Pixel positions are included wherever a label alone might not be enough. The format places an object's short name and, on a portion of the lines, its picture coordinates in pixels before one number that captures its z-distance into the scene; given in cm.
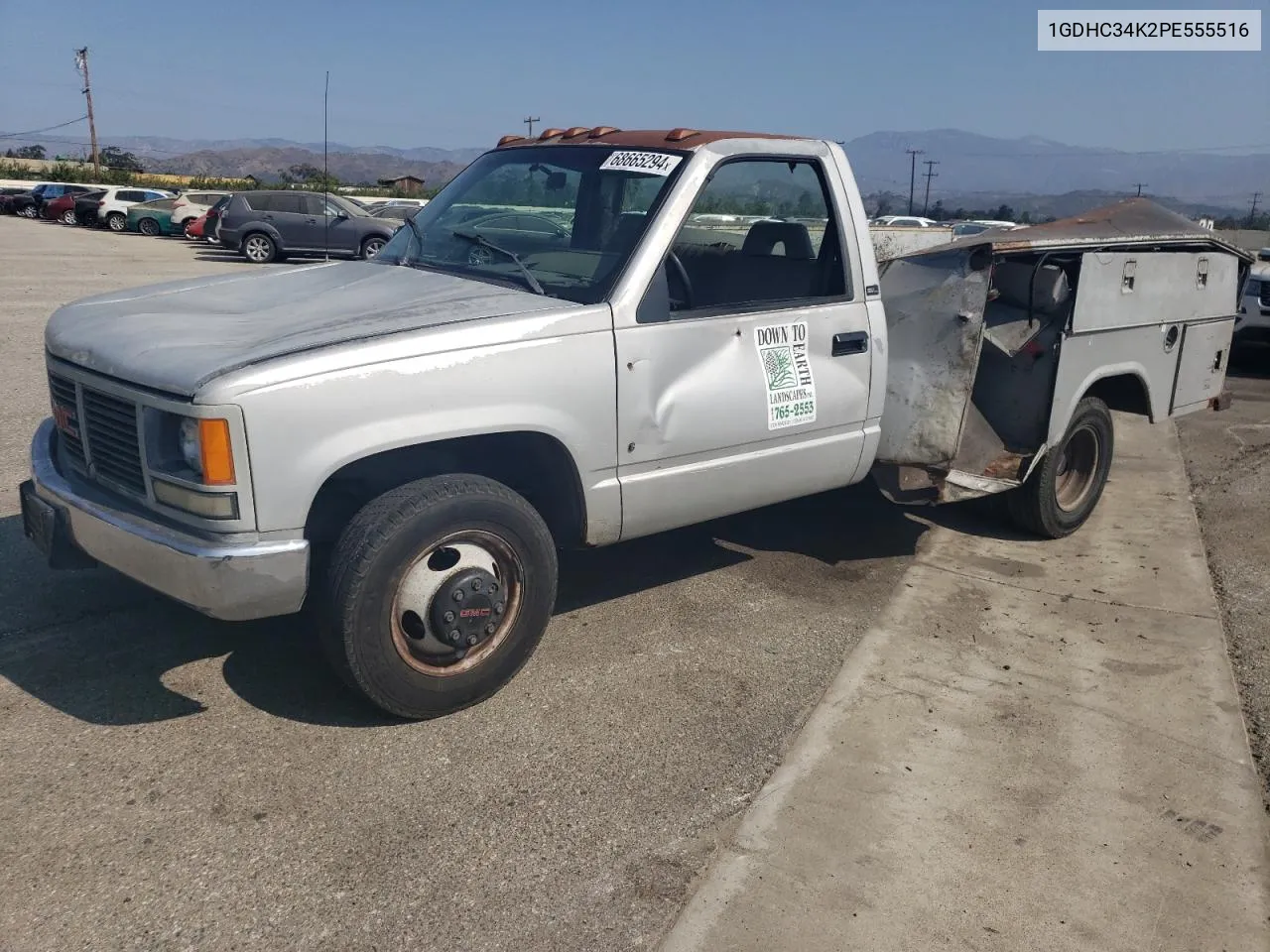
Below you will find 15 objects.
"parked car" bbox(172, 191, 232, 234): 3256
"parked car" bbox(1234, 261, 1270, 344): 1272
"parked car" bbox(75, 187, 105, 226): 3600
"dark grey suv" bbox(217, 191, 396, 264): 2359
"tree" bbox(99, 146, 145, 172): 8519
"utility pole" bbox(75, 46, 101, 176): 6246
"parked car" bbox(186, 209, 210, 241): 3108
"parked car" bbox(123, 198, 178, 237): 3425
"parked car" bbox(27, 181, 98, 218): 3950
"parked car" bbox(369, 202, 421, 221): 2603
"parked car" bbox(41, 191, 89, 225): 3774
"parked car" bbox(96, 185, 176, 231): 3534
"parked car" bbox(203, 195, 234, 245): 2477
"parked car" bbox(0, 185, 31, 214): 4275
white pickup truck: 326
